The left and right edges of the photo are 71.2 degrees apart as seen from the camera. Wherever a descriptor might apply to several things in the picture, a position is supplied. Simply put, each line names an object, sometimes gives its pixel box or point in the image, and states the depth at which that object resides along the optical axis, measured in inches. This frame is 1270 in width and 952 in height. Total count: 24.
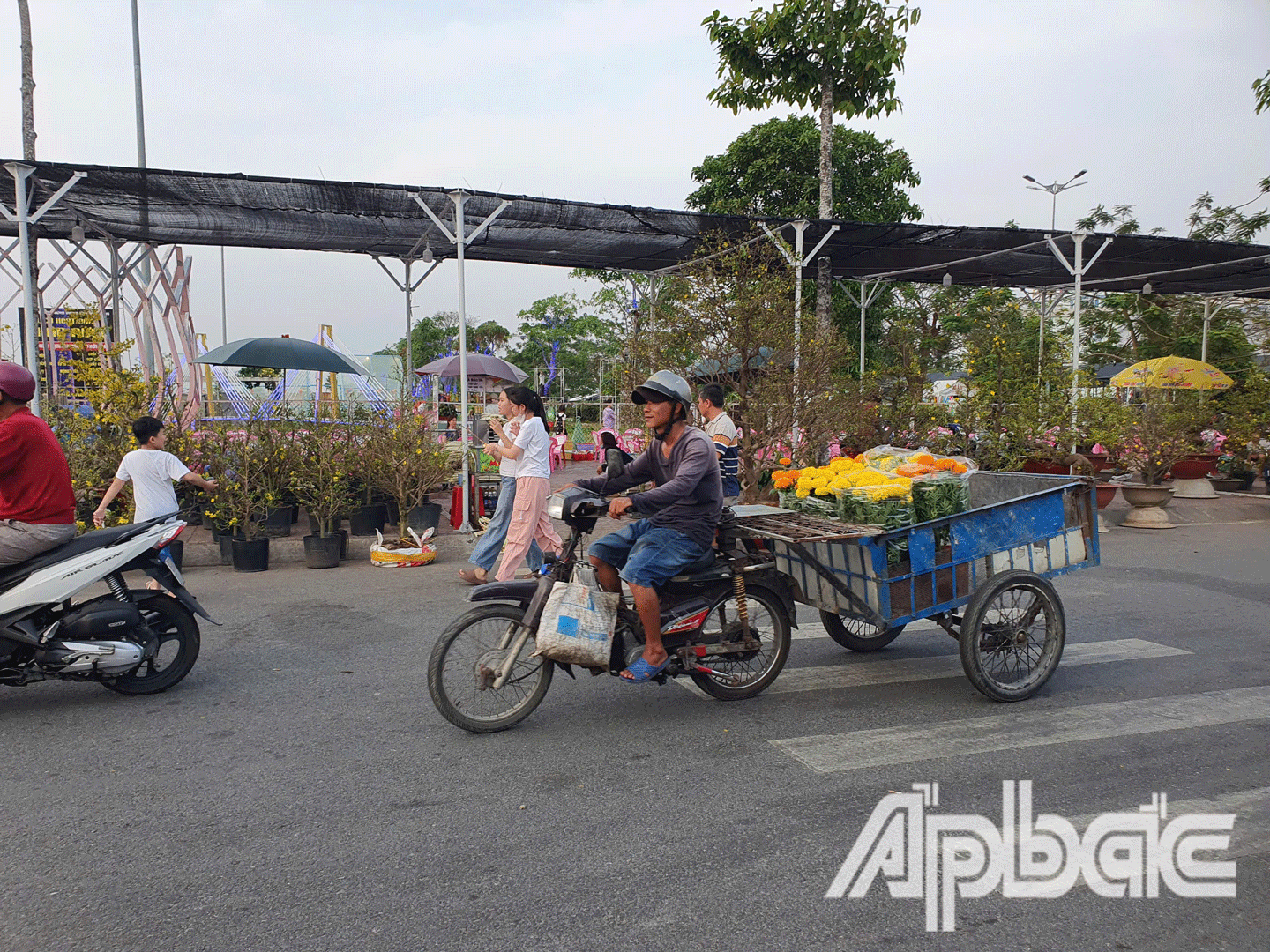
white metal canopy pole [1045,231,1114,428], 586.2
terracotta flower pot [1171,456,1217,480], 602.5
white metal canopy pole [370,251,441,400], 642.8
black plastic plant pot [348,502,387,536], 412.2
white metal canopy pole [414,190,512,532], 414.0
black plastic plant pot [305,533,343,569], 368.5
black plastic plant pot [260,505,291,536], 398.0
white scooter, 185.9
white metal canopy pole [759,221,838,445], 481.1
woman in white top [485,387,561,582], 309.1
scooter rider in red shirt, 185.6
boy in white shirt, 281.6
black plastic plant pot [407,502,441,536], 423.5
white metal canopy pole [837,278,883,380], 846.4
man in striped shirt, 312.3
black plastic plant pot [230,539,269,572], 359.3
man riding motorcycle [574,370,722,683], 179.6
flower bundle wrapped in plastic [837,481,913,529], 193.0
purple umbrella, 735.7
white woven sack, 171.8
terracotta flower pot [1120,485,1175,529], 496.7
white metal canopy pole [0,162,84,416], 369.4
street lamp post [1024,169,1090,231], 1176.8
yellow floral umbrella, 627.5
